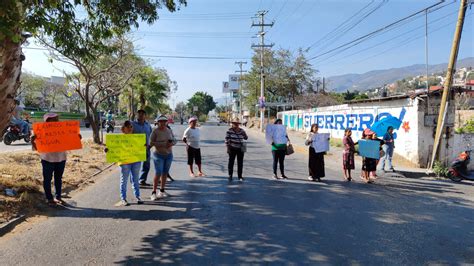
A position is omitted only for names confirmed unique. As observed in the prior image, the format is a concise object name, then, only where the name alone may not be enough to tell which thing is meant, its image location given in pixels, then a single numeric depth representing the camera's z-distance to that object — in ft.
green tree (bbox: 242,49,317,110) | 183.93
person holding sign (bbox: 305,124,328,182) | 35.32
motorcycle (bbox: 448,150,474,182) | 41.47
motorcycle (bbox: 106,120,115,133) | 98.85
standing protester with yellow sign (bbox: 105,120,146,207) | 24.79
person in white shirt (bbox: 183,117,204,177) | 35.76
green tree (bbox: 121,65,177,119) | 103.69
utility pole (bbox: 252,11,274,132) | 135.44
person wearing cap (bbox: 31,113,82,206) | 23.81
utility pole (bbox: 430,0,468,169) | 42.73
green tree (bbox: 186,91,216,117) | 367.50
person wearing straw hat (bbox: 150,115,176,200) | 26.45
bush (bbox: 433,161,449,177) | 43.11
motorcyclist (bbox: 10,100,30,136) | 65.77
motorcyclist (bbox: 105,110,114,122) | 101.45
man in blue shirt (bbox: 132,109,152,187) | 30.17
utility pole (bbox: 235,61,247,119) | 255.91
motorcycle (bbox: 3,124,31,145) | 62.90
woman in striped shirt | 33.68
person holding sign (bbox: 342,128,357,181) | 35.65
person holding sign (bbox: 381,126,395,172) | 40.94
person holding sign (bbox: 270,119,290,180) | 35.24
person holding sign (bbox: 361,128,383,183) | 36.01
